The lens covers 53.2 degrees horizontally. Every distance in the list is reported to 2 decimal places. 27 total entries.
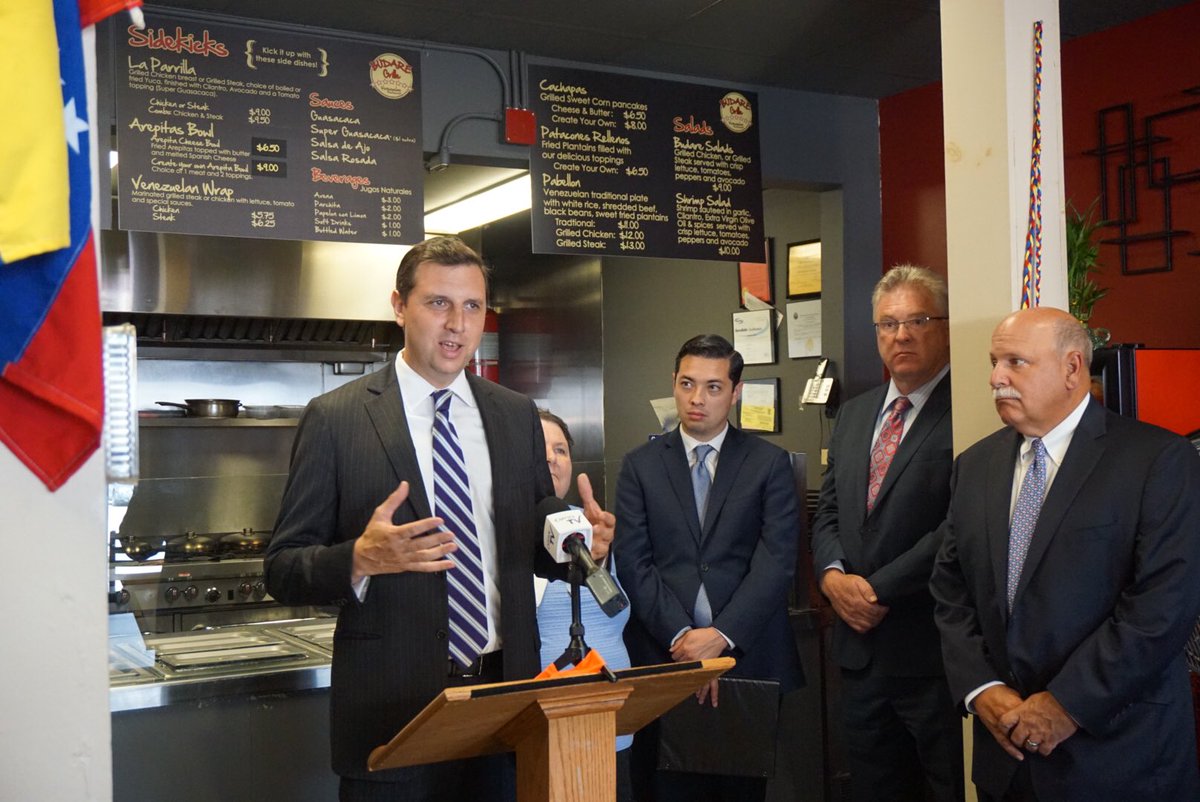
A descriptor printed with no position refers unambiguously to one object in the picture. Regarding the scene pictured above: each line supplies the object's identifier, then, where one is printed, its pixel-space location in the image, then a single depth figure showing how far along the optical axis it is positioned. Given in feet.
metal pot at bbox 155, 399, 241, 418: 19.52
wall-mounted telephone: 16.78
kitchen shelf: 19.12
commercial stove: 15.29
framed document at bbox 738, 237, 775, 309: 18.47
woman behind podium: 9.01
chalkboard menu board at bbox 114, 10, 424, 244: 12.44
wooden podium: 5.68
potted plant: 10.61
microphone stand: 6.18
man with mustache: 7.77
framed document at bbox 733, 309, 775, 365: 18.40
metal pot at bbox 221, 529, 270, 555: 16.99
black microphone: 5.84
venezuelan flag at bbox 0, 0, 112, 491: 4.39
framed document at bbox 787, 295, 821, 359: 17.44
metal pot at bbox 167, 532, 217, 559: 16.29
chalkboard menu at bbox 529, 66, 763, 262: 14.46
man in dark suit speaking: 7.05
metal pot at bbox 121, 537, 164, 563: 15.33
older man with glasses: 9.89
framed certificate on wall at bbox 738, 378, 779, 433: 18.49
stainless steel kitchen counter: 9.64
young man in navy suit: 10.42
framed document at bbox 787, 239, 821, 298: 17.49
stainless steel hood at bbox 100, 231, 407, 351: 18.78
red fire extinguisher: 24.87
